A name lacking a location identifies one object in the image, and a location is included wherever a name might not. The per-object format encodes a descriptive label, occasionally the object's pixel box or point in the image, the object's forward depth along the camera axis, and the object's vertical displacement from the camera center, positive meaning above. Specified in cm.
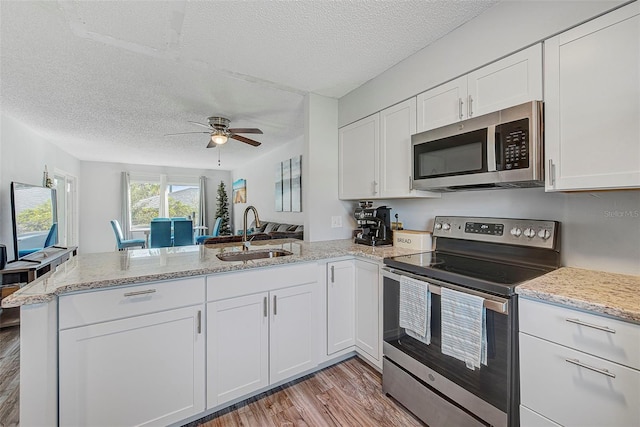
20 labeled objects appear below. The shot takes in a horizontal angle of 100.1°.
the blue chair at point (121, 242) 521 -55
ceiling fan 337 +104
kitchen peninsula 120 -64
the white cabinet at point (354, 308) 198 -74
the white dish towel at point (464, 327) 125 -57
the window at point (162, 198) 696 +43
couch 294 -29
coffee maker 239 -11
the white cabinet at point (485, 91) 142 +73
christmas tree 748 +20
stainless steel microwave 138 +35
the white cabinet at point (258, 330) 158 -76
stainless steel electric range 121 -54
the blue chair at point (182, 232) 488 -34
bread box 213 -23
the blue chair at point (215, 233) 590 -46
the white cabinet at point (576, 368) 92 -60
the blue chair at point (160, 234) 466 -35
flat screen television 307 -4
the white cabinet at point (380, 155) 212 +51
